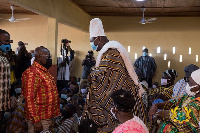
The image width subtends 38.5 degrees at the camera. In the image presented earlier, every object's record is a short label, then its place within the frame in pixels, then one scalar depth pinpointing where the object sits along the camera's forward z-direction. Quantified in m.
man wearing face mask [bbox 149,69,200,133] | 2.52
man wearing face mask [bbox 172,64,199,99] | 4.11
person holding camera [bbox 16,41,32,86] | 7.09
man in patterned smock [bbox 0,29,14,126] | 3.37
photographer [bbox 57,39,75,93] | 8.12
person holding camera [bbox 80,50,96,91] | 8.98
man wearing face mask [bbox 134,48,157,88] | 9.72
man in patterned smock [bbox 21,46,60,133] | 3.36
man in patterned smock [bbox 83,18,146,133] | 2.77
